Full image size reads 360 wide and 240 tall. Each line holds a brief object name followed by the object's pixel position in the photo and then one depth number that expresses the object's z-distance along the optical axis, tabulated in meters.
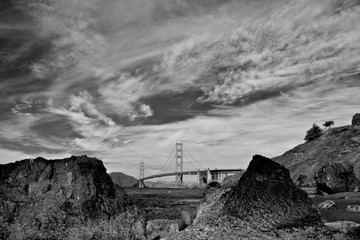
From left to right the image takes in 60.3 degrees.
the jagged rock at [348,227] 9.79
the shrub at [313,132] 160.79
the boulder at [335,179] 58.88
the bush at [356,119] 124.93
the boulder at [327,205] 27.88
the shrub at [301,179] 102.75
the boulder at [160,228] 12.94
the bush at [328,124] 167.20
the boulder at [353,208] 25.59
